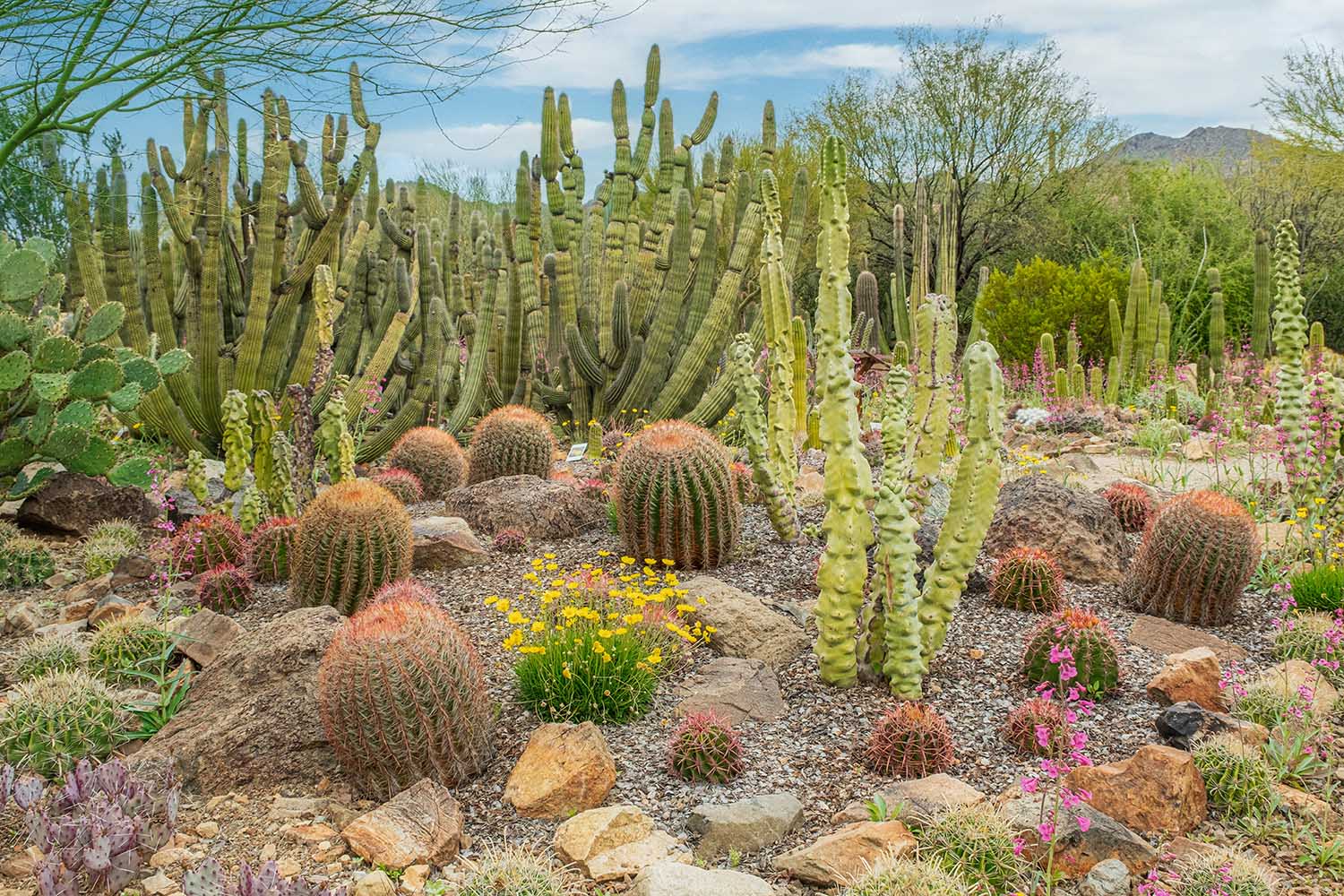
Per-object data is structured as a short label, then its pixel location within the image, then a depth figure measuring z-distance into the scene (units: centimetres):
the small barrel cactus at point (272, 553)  581
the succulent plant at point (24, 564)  643
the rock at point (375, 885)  307
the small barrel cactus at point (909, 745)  368
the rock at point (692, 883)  290
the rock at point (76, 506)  726
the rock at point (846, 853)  306
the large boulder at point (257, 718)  375
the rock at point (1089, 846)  311
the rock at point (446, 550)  573
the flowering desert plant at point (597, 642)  411
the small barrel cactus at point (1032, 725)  375
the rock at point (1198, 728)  381
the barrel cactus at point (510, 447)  751
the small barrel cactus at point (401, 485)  736
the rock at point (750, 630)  464
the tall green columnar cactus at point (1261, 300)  1314
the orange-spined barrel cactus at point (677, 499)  548
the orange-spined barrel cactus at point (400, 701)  347
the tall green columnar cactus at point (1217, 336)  1410
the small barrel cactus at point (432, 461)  790
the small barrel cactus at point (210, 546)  592
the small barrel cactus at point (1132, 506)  671
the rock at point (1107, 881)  301
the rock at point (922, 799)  330
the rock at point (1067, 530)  578
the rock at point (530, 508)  629
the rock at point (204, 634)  470
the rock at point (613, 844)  314
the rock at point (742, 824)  327
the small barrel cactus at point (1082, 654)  426
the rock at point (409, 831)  321
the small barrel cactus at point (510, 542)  602
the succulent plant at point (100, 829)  298
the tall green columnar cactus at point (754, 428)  552
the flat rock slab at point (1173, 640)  482
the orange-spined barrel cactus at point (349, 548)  504
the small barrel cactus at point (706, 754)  366
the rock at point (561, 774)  350
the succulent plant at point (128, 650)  458
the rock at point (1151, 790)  338
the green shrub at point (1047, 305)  1788
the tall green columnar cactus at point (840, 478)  425
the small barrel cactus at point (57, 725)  391
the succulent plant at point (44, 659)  459
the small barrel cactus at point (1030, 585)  516
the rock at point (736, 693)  413
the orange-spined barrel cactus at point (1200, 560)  514
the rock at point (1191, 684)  423
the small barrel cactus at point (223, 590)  542
